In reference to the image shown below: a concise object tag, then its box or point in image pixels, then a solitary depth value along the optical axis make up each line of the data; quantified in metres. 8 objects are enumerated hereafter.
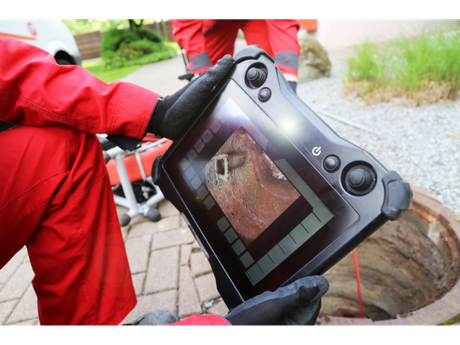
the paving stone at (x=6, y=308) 1.48
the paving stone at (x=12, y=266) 1.83
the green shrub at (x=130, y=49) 11.43
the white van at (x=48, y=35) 2.85
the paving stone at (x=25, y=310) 1.51
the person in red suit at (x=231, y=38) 1.67
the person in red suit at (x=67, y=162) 0.89
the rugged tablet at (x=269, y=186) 0.68
